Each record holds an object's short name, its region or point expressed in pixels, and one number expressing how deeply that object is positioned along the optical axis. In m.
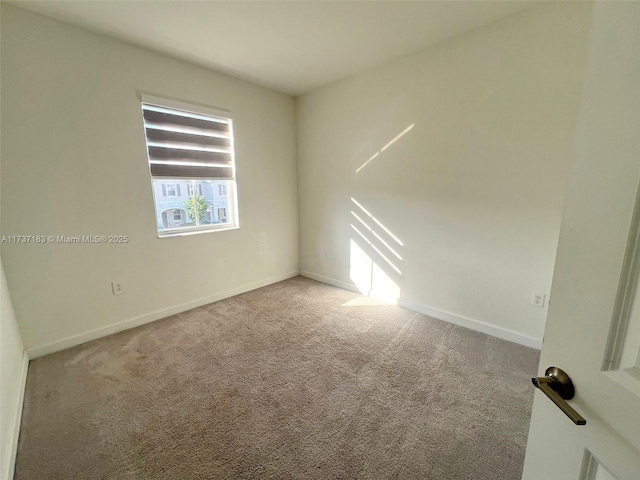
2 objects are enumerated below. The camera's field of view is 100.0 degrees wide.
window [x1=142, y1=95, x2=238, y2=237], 2.69
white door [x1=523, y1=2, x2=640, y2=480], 0.43
